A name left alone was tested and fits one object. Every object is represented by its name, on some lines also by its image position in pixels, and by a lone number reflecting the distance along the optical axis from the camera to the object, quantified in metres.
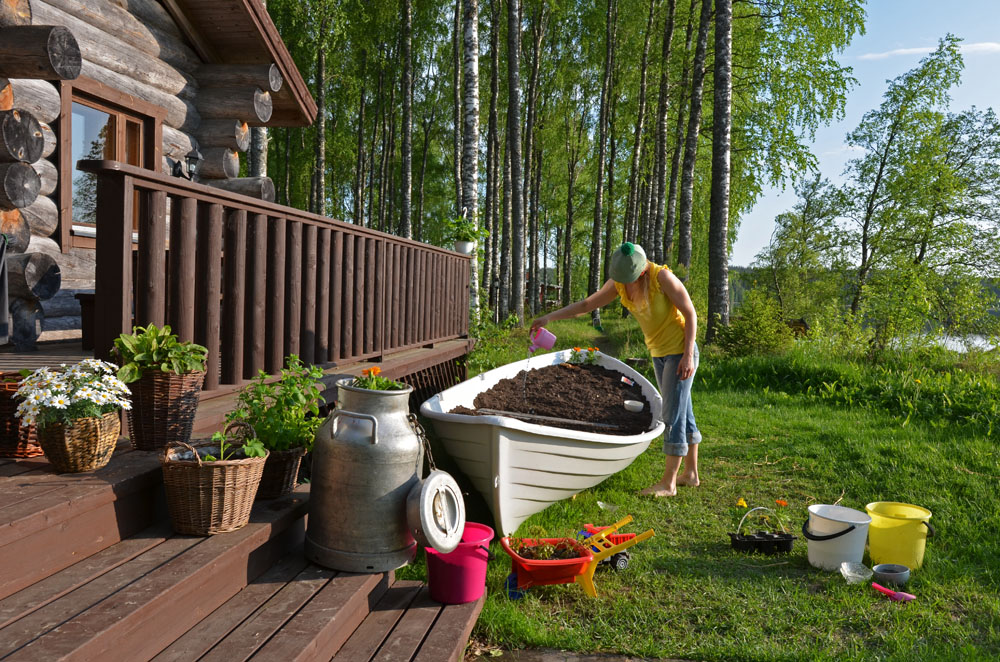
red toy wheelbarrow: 3.63
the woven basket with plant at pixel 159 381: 2.81
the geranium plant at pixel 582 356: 7.50
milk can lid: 2.95
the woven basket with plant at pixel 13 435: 2.78
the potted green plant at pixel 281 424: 3.19
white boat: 4.10
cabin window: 6.08
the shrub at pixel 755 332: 11.27
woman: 5.38
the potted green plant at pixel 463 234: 9.66
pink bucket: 3.15
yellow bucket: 4.09
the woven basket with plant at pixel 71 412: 2.51
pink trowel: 3.75
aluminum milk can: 2.99
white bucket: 4.05
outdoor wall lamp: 7.04
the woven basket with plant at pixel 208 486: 2.62
